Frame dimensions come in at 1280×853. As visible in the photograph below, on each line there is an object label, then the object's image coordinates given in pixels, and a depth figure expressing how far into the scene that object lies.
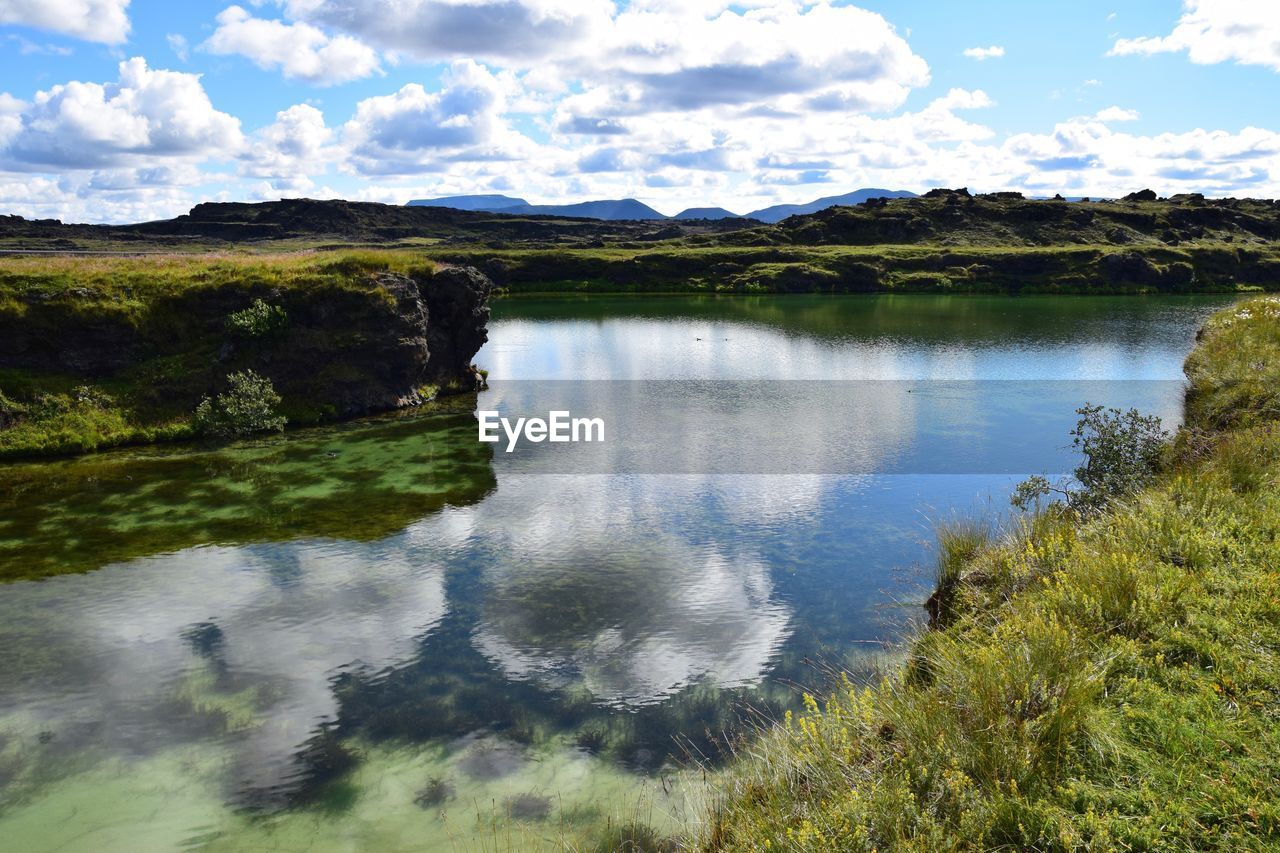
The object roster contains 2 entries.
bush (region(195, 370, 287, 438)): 40.50
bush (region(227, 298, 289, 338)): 44.34
